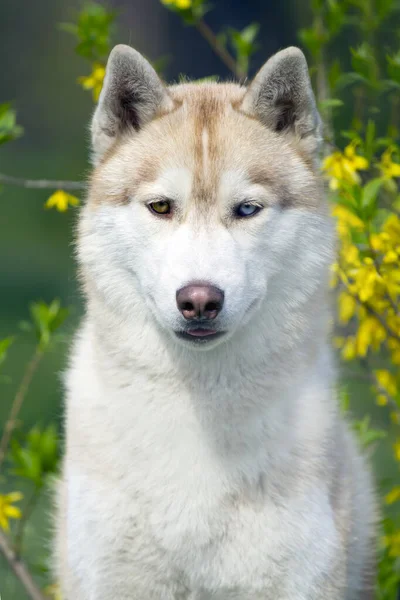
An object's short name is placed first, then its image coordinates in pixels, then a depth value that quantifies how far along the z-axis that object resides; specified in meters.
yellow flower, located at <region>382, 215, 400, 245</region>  7.02
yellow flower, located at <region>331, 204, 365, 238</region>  7.17
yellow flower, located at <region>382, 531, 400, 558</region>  7.95
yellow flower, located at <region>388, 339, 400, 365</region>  7.40
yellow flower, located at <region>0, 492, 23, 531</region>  7.36
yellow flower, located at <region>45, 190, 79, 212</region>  7.45
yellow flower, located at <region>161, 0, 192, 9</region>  7.70
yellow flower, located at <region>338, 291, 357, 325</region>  7.77
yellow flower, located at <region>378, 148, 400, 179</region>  6.93
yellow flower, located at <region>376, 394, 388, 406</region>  7.93
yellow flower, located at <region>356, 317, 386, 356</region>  7.30
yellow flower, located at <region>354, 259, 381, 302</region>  6.58
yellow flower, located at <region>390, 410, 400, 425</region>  7.88
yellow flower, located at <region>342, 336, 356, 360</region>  7.72
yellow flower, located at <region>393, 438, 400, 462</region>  7.59
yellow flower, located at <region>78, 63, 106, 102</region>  7.73
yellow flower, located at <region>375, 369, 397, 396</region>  7.75
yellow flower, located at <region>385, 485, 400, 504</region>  7.87
